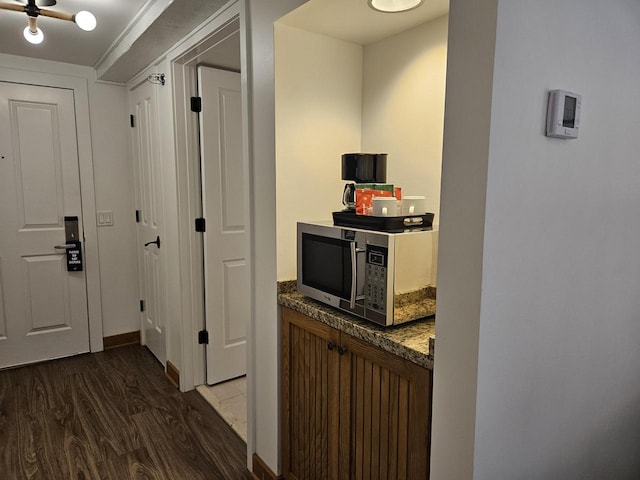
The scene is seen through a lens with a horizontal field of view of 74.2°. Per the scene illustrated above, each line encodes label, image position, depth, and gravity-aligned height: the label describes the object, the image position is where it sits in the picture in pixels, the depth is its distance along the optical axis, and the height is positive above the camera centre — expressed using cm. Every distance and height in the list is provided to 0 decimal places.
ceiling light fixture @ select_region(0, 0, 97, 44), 178 +71
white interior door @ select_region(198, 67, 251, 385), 259 -22
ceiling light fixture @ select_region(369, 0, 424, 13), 143 +60
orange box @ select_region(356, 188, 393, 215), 145 -5
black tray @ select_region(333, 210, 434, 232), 134 -13
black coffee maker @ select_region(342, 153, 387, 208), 158 +5
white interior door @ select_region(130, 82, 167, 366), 292 -23
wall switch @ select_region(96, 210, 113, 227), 334 -29
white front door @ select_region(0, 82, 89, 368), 298 -28
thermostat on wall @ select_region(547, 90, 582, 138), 103 +17
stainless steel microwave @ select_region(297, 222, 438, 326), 128 -28
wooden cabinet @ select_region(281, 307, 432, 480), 120 -74
